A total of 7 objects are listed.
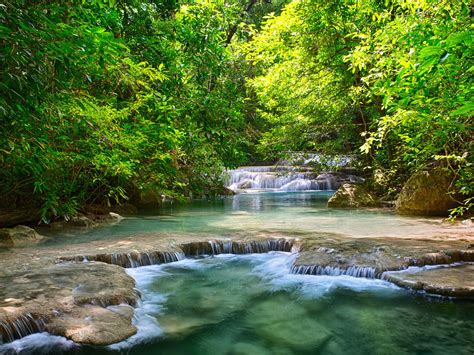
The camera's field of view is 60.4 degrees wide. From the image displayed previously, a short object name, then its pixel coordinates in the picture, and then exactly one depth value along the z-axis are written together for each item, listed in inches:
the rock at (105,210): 462.6
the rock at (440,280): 207.2
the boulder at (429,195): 465.7
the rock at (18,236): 315.0
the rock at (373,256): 248.7
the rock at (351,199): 572.7
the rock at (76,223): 406.4
